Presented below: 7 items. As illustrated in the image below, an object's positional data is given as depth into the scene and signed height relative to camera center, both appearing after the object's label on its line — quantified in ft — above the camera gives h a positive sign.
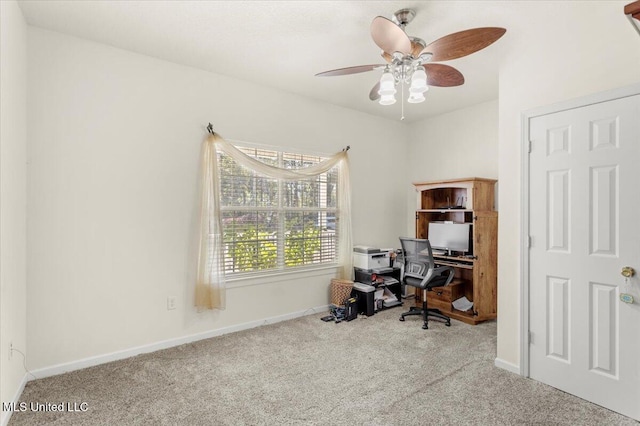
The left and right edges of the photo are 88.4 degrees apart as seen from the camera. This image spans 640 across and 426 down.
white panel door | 6.93 -0.85
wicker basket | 13.44 -3.18
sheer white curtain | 10.81 -0.55
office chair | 12.20 -2.22
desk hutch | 12.69 -0.96
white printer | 14.43 -1.95
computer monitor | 13.92 -1.00
